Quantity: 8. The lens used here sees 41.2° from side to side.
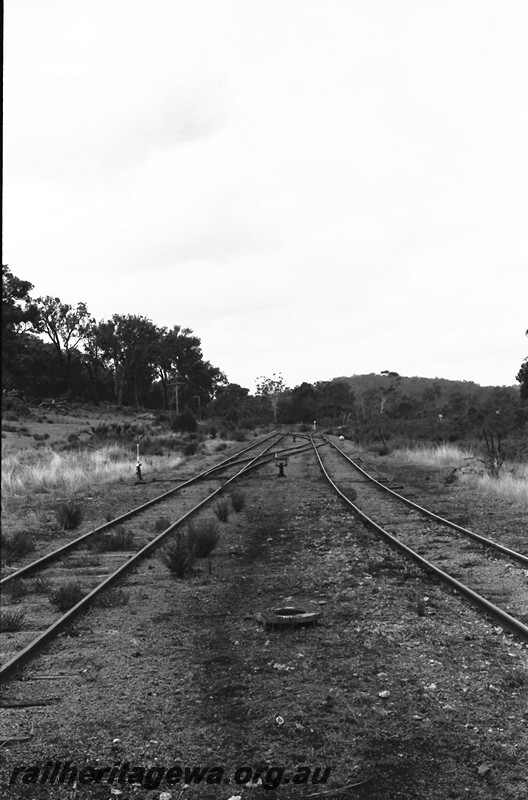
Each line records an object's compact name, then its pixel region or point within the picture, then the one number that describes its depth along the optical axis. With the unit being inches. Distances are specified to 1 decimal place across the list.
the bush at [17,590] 345.4
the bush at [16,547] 445.4
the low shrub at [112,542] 464.4
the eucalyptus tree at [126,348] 4072.3
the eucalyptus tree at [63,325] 3491.6
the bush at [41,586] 354.2
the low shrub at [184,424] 2395.4
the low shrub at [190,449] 1537.6
